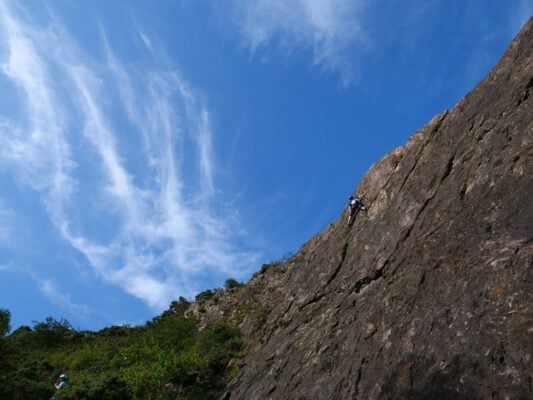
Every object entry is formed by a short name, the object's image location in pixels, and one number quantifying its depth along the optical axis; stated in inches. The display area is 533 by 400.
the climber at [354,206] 1077.1
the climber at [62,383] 1099.3
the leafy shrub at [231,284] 2003.6
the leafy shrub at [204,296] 2016.6
